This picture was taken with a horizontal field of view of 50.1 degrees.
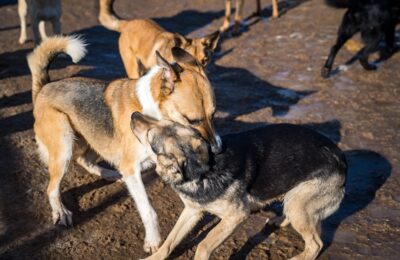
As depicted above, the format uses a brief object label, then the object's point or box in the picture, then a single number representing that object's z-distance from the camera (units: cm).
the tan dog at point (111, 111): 345
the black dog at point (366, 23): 717
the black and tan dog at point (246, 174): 311
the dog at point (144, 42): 556
